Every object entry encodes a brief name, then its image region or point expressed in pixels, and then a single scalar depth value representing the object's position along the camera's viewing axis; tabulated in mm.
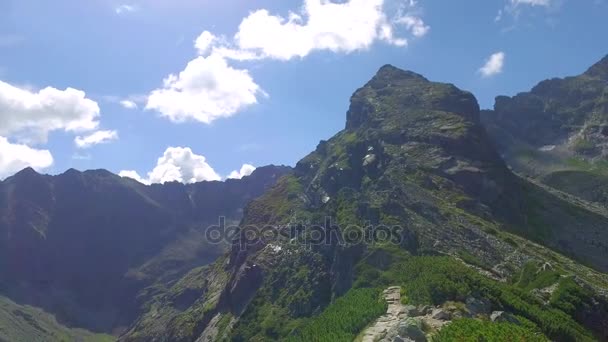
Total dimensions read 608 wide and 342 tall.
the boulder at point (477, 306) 79700
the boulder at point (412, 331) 66375
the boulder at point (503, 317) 75519
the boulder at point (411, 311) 80062
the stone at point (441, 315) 75294
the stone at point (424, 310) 79375
